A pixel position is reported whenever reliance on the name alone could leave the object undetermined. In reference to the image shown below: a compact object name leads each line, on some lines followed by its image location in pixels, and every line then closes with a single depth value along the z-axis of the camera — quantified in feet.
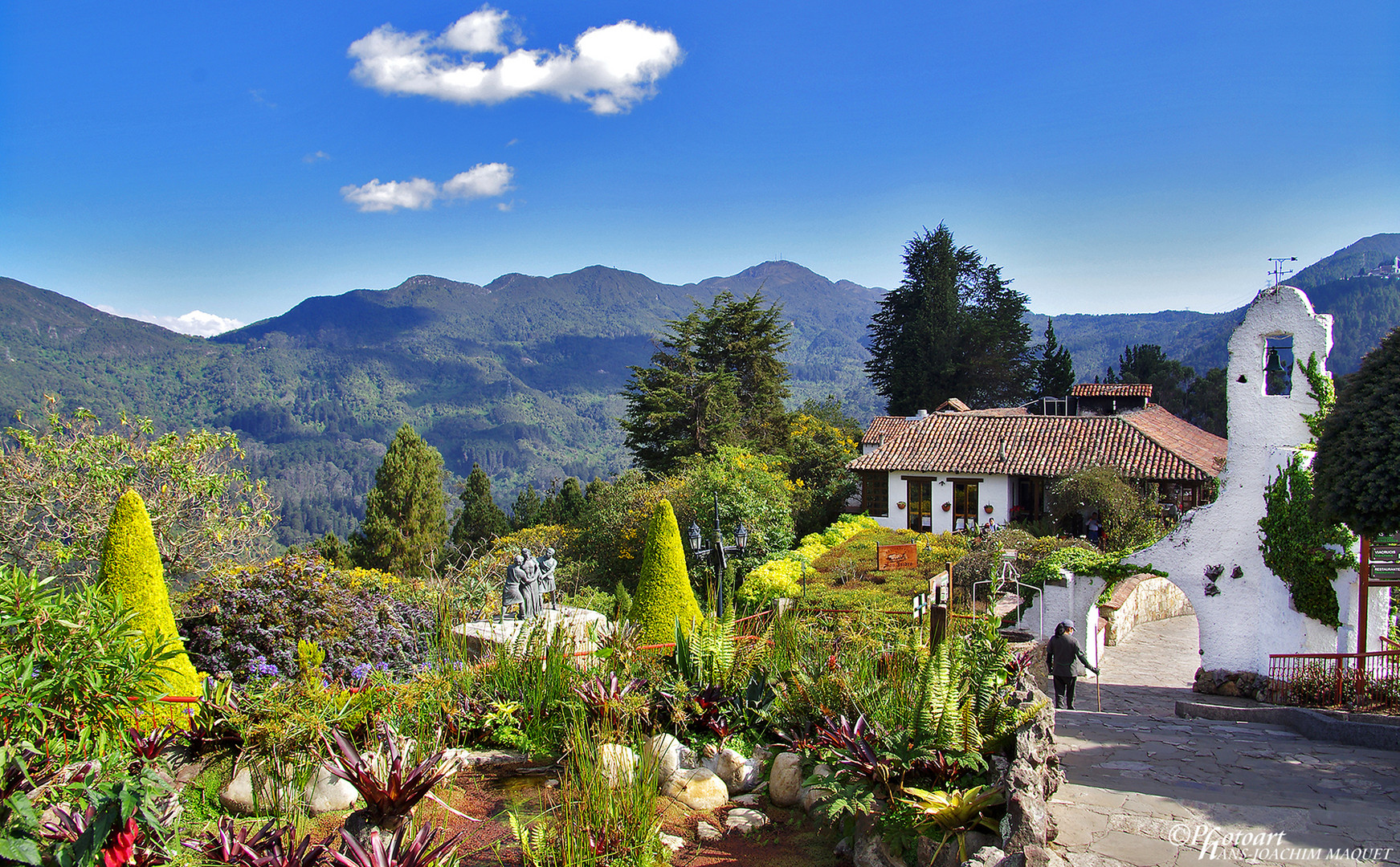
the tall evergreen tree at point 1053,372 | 135.33
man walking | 32.27
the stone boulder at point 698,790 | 18.40
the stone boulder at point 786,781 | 18.26
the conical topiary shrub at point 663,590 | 29.94
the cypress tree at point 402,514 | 101.91
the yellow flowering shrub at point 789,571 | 47.64
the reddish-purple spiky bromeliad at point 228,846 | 12.63
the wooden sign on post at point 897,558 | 53.31
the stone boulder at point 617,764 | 15.46
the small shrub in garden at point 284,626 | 24.18
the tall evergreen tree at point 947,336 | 127.54
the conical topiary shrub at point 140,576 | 20.75
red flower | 12.26
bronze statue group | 33.83
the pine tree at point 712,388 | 97.35
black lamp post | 34.75
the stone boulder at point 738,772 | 19.31
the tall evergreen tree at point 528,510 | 132.98
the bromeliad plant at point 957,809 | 13.24
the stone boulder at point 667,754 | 18.76
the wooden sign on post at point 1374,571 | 32.32
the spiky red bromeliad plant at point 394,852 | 12.16
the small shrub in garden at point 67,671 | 14.84
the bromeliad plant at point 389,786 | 14.05
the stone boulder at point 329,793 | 17.97
